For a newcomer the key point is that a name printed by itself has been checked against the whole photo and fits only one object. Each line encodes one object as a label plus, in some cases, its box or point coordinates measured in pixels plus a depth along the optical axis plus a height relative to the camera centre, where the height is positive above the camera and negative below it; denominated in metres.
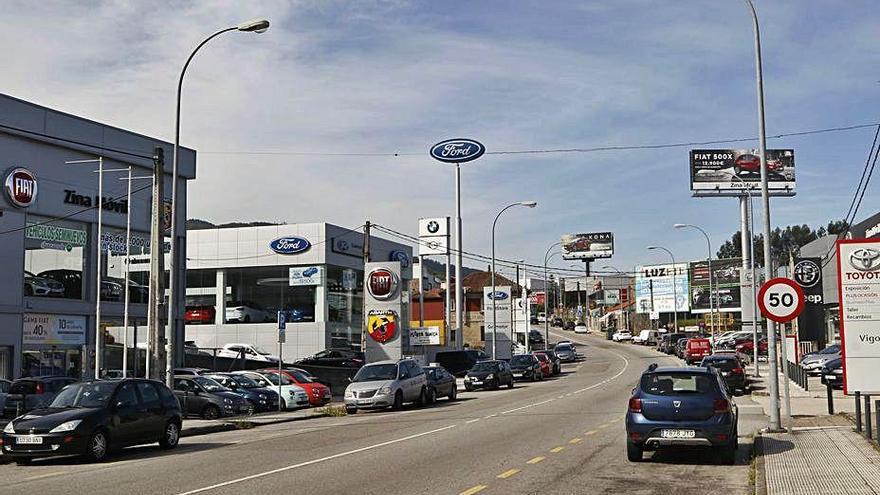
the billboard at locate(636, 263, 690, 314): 116.19 +3.67
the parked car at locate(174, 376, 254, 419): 27.89 -2.32
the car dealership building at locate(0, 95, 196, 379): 35.81 +3.61
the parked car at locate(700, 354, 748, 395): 36.38 -2.08
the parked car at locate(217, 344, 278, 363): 52.80 -1.77
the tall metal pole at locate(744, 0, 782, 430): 18.53 +1.96
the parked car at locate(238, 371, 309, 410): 31.55 -2.25
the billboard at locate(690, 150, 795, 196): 91.19 +14.17
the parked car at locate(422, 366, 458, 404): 32.84 -2.29
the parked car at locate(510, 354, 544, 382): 50.25 -2.56
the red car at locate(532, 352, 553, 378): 53.91 -2.55
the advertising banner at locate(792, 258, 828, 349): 60.56 +1.03
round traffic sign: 17.98 +0.35
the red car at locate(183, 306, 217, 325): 60.75 +0.49
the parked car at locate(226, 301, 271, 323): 60.06 +0.58
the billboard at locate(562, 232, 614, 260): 159.50 +12.32
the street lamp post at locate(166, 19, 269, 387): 23.14 +1.01
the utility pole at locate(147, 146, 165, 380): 23.78 +1.20
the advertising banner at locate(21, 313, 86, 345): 36.62 -0.22
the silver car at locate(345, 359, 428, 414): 29.22 -2.07
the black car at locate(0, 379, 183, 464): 15.57 -1.72
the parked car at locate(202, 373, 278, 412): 30.19 -2.24
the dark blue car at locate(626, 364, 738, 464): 14.27 -1.48
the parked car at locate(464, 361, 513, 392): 42.66 -2.57
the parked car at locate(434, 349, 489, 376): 51.97 -2.21
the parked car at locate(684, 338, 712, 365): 57.91 -2.00
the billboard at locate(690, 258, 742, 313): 111.25 +3.96
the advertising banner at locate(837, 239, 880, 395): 15.62 +0.05
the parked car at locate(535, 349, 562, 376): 56.53 -2.65
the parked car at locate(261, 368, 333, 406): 33.38 -2.36
